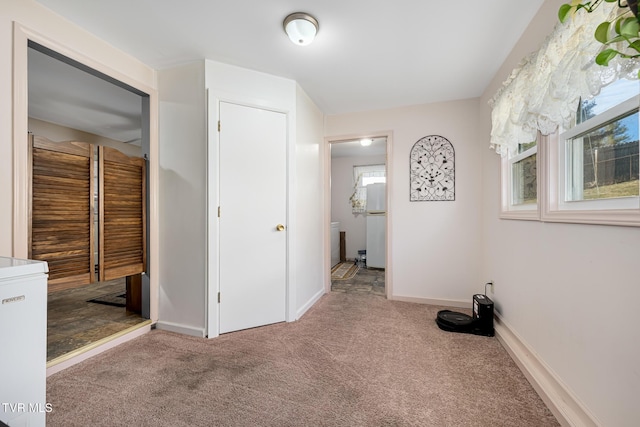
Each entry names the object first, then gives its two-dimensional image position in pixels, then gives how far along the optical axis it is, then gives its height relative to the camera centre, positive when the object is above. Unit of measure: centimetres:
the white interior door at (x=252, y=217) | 226 -3
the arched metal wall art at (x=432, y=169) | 297 +52
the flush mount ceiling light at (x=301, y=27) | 167 +126
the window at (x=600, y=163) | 107 +26
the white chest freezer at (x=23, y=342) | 96 -51
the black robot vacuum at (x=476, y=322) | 223 -97
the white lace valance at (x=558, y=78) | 101 +65
